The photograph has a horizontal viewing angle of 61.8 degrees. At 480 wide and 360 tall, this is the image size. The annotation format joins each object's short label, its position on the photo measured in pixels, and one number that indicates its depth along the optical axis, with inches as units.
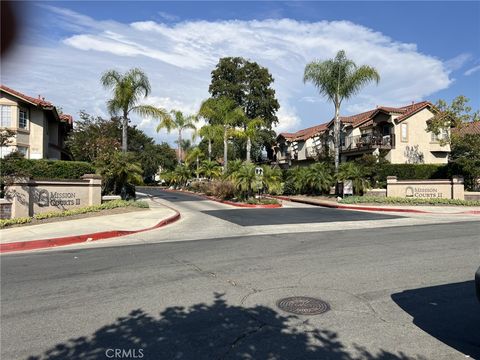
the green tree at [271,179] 1035.3
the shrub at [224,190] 1072.8
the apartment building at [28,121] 1047.6
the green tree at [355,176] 1082.7
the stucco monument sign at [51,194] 588.1
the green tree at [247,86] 2110.0
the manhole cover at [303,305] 198.1
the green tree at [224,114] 1363.2
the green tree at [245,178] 991.0
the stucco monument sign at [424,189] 1048.2
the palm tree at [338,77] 1151.0
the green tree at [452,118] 1125.7
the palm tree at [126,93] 912.3
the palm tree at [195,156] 1797.5
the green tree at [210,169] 1676.1
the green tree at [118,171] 814.5
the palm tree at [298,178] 1201.4
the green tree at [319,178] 1149.1
